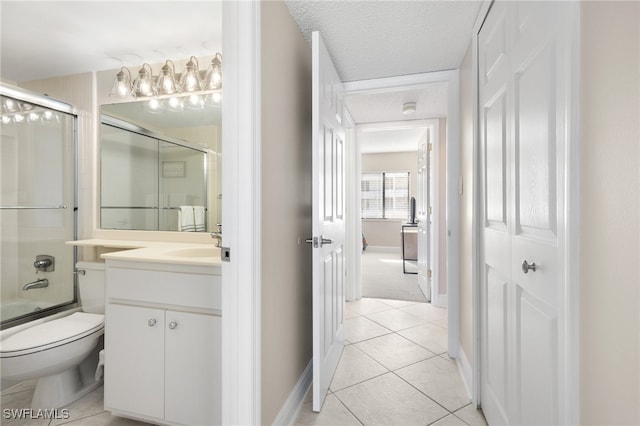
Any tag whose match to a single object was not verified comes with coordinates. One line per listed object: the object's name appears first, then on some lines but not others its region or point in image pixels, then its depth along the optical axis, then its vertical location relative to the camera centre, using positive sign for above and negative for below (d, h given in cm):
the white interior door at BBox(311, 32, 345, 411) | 153 -4
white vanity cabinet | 137 -62
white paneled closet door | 84 +1
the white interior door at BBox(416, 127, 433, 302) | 370 -15
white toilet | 145 -70
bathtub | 211 -69
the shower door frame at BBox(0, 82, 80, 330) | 204 +48
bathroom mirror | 214 +35
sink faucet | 164 -12
